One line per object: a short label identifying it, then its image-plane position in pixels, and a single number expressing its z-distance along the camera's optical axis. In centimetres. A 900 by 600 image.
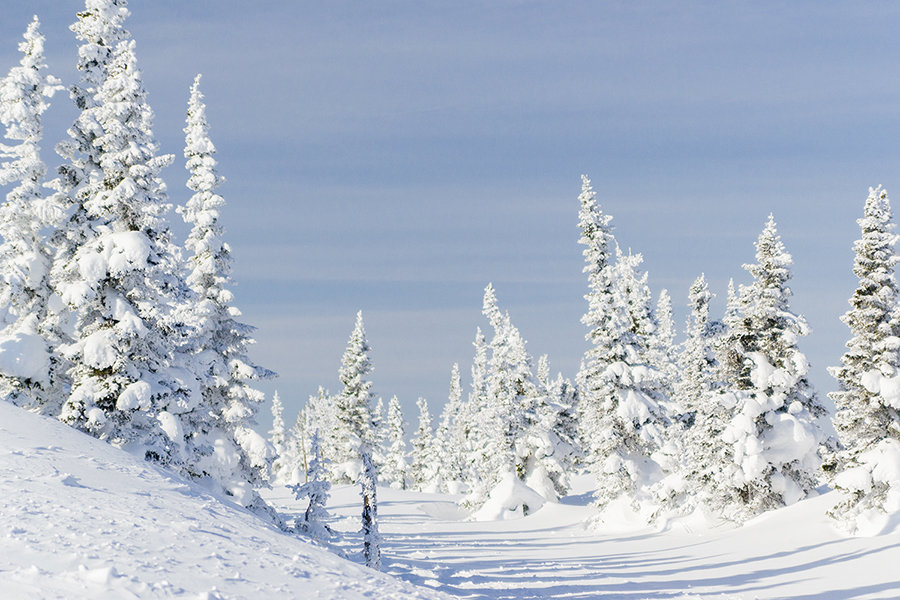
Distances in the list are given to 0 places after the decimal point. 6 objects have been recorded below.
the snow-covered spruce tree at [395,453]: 8688
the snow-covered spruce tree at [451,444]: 8581
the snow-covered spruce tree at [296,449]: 9108
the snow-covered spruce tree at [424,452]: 8632
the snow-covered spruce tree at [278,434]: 10200
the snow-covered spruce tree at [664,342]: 4944
